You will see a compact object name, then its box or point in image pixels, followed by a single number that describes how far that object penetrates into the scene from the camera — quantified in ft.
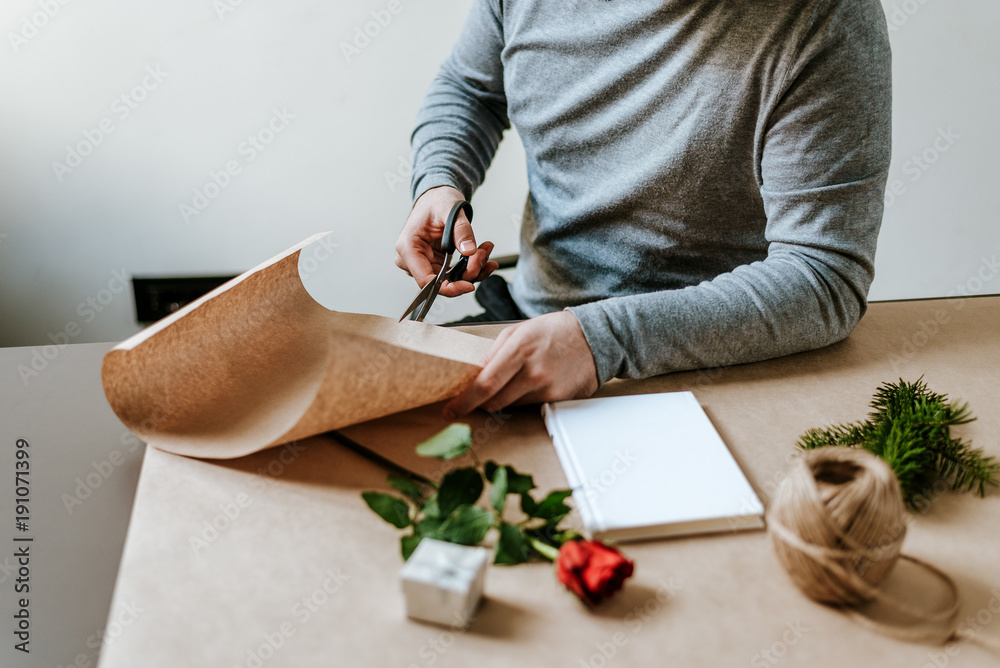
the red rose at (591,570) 1.51
